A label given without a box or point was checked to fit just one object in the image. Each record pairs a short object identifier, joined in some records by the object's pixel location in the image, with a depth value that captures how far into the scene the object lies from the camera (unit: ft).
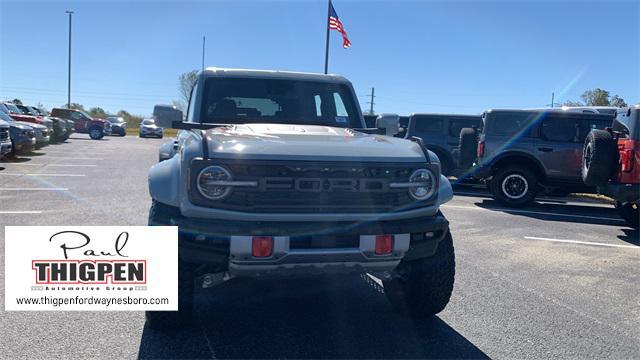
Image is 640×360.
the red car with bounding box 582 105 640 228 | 23.15
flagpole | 79.61
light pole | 165.07
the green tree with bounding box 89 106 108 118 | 203.31
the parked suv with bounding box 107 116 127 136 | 120.37
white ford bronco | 10.01
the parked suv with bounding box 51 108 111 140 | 99.54
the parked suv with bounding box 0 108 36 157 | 50.57
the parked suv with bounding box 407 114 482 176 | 43.14
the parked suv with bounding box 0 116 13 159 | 42.78
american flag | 76.74
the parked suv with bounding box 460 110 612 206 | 33.42
